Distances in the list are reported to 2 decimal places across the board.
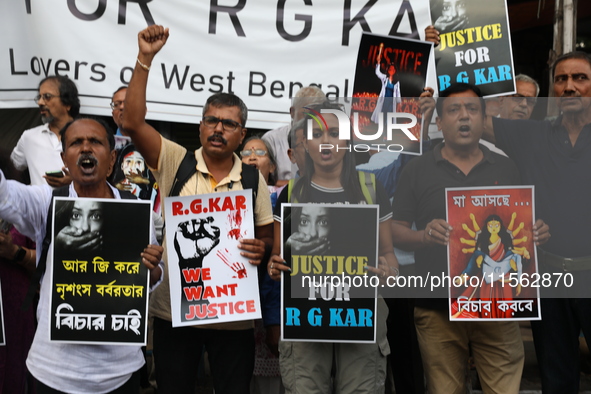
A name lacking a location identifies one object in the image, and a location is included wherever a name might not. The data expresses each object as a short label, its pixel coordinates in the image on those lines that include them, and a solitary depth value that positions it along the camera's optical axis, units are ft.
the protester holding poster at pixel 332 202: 11.19
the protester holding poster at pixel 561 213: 11.51
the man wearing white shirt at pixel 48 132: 14.93
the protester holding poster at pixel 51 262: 9.64
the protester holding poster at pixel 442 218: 11.52
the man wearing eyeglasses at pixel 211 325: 11.43
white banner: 16.33
